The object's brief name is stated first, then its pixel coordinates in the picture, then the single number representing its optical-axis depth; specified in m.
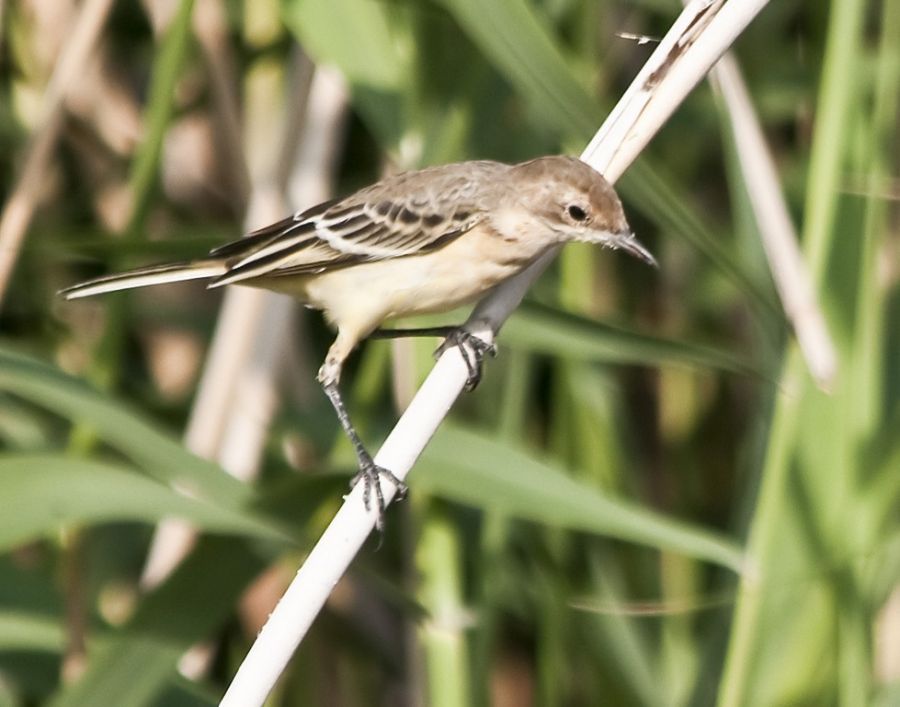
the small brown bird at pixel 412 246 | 4.17
